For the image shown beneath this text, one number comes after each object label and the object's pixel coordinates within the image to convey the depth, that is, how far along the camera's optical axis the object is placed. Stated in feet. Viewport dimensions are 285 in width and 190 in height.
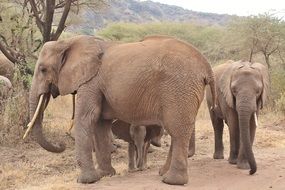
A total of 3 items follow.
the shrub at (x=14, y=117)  32.94
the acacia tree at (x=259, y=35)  69.51
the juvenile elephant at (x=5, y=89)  34.76
